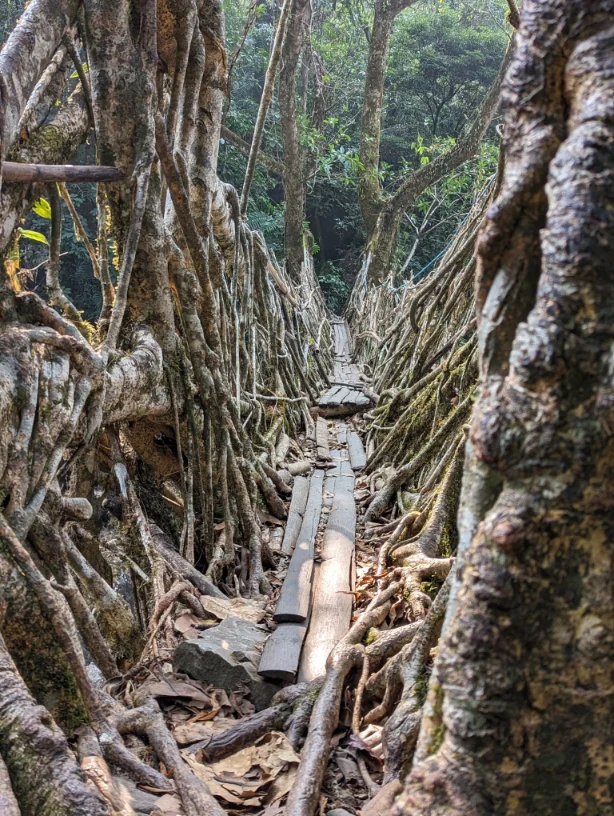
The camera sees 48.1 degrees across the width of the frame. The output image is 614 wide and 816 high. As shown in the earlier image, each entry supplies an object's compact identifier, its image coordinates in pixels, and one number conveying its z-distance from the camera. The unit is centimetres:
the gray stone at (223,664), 177
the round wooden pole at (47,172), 168
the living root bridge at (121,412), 128
